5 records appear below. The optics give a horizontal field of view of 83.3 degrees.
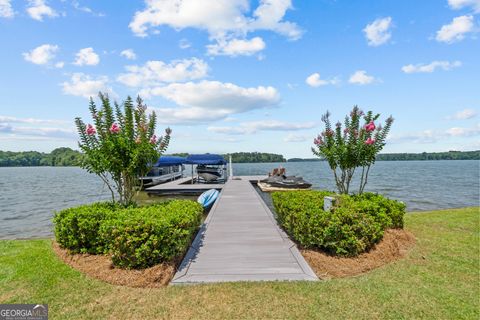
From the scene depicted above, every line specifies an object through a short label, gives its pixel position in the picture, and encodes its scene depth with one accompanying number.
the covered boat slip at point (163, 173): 27.22
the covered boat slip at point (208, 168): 24.61
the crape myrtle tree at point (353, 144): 9.67
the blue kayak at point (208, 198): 14.96
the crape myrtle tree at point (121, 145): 7.67
